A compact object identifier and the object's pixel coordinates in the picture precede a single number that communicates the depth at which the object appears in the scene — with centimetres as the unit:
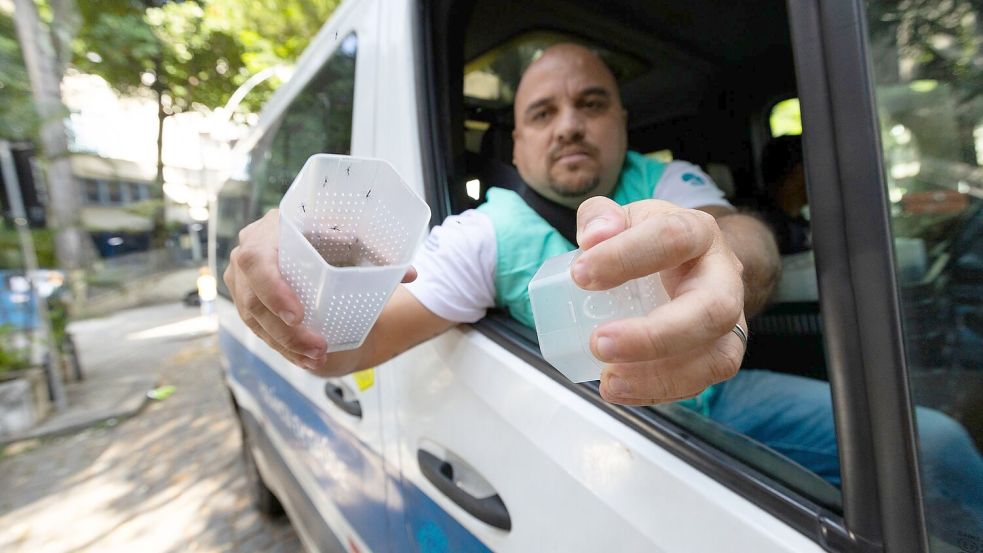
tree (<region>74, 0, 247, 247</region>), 705
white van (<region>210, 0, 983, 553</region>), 57
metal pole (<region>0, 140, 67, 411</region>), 514
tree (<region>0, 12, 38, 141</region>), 486
